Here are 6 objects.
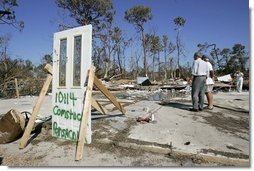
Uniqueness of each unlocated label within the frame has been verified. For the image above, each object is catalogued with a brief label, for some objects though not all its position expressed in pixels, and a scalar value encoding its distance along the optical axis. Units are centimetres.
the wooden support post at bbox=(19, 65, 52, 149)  215
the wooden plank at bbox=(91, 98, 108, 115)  265
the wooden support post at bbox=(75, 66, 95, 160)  185
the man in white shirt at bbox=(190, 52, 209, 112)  312
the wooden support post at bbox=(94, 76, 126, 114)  218
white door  198
